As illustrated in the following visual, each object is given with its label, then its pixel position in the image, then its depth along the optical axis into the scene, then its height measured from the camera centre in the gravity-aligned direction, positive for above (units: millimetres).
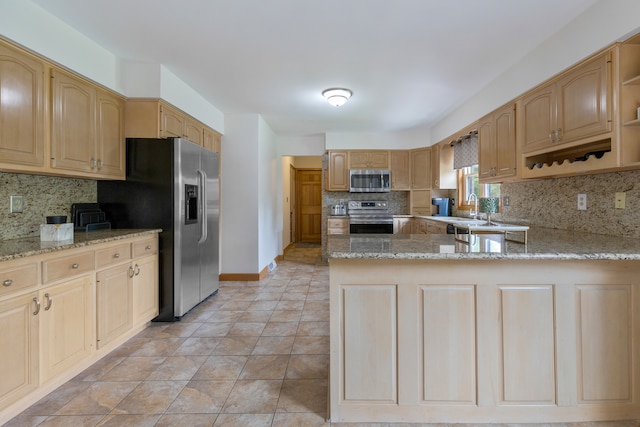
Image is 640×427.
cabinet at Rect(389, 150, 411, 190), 5438 +770
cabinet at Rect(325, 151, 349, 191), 5496 +835
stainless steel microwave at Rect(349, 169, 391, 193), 5391 +606
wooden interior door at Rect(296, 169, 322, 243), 8383 +232
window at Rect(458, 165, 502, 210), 4258 +417
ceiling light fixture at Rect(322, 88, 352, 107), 3359 +1341
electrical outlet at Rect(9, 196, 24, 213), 2117 +79
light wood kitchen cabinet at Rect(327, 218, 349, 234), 5375 -190
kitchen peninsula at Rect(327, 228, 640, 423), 1487 -621
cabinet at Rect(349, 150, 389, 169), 5473 +991
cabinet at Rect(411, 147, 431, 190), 5293 +794
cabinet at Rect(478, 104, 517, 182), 2783 +679
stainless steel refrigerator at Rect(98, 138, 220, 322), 2777 +118
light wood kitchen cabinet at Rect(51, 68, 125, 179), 2176 +690
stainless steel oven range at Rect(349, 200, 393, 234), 5141 -117
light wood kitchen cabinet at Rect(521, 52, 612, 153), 1856 +745
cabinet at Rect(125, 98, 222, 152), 2859 +921
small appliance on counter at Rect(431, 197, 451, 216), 5066 +131
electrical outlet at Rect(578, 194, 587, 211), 2309 +87
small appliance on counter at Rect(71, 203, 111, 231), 2549 -17
